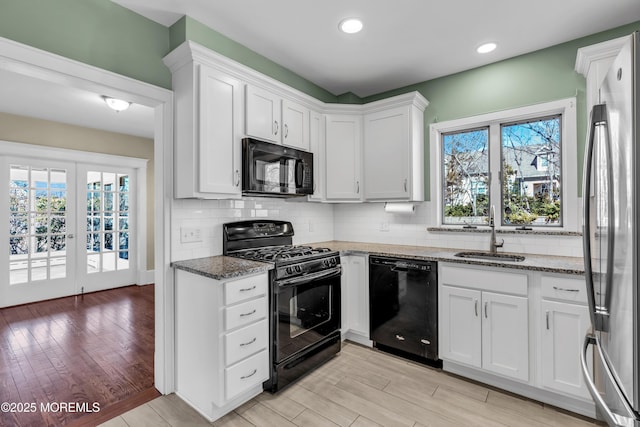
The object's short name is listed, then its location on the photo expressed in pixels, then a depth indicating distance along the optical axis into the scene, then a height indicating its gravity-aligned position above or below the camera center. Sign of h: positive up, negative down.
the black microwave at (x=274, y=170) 2.48 +0.38
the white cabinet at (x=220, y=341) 1.91 -0.83
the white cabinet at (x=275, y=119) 2.56 +0.85
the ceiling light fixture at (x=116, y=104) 3.55 +1.29
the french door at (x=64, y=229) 4.33 -0.20
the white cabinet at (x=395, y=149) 3.11 +0.67
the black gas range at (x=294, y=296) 2.24 -0.65
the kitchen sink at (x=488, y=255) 2.62 -0.38
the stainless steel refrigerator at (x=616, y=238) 0.78 -0.08
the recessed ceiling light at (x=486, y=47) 2.64 +1.42
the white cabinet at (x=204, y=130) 2.20 +0.62
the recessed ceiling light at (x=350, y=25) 2.34 +1.45
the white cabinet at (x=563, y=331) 1.98 -0.78
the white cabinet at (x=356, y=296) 2.99 -0.80
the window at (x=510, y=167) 2.63 +0.42
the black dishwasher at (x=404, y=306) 2.58 -0.81
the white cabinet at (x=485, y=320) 2.19 -0.81
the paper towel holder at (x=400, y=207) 3.26 +0.06
